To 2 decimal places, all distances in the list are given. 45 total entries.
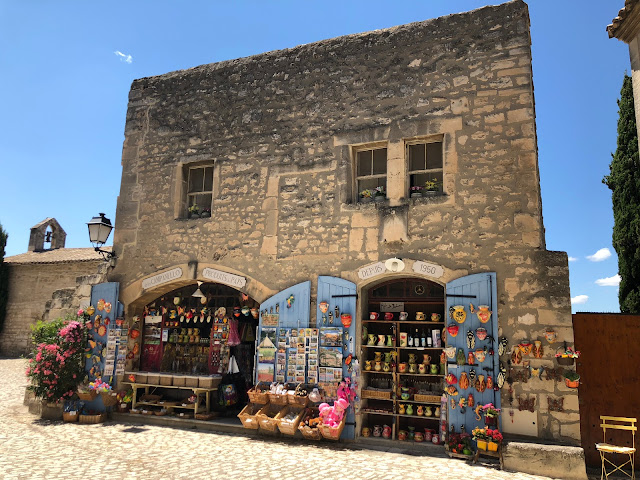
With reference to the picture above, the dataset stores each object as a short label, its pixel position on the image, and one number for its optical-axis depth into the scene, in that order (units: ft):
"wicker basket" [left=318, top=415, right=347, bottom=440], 19.31
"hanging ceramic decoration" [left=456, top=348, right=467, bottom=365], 18.53
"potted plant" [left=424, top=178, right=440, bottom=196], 21.08
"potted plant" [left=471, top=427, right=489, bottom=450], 17.21
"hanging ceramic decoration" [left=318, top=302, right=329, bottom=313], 21.22
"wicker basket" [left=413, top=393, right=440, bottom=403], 19.67
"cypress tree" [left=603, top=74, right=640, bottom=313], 31.86
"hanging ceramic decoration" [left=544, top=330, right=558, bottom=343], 17.48
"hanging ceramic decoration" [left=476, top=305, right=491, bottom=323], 18.42
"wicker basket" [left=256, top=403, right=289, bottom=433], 20.67
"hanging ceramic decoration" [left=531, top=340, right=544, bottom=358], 17.60
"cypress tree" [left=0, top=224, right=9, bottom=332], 57.36
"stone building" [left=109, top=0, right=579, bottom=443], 18.93
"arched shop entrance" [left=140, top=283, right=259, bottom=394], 25.95
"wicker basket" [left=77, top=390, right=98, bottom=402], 24.81
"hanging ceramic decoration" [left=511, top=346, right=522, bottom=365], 17.84
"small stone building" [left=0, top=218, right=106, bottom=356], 54.34
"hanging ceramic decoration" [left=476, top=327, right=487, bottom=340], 18.30
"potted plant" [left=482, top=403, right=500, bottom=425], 17.48
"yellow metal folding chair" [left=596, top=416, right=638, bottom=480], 15.38
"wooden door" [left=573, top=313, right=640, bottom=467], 17.62
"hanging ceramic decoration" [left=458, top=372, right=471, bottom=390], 18.31
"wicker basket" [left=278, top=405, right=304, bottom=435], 20.20
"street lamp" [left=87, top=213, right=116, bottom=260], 26.32
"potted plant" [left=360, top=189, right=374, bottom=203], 22.15
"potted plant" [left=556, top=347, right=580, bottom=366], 17.07
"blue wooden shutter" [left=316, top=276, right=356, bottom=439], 20.06
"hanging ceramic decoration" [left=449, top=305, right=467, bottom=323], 18.80
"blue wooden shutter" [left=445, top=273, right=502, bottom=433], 18.11
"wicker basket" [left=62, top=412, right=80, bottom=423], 24.07
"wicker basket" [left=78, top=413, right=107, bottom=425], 23.88
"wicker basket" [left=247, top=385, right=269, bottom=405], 21.41
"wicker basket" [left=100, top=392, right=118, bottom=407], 24.77
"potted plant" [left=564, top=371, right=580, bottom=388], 16.79
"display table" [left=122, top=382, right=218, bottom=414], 24.00
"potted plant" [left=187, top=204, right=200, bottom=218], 26.32
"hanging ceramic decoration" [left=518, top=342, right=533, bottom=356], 17.66
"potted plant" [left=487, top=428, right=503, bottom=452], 17.08
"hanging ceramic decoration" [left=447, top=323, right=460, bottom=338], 18.85
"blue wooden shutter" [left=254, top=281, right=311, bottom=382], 21.84
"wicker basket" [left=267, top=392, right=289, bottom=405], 20.89
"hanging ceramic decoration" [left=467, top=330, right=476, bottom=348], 18.54
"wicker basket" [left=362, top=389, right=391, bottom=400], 20.38
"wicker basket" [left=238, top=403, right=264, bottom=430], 21.24
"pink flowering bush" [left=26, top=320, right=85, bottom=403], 24.34
